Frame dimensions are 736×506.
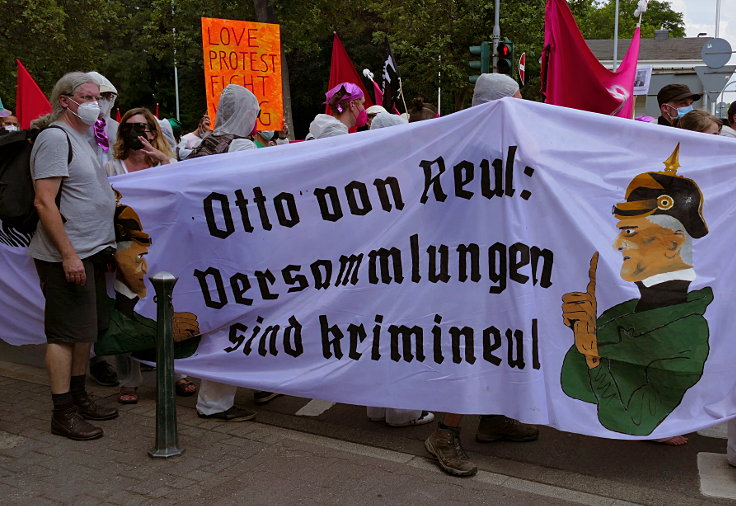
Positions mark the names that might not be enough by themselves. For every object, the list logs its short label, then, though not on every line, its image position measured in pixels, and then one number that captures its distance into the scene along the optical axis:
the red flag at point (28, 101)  8.92
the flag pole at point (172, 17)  28.50
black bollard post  4.03
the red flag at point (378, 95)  10.78
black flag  10.02
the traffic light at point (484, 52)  14.25
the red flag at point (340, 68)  10.60
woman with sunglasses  5.07
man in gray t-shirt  4.30
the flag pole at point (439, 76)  27.74
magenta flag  6.84
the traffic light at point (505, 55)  14.62
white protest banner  3.76
